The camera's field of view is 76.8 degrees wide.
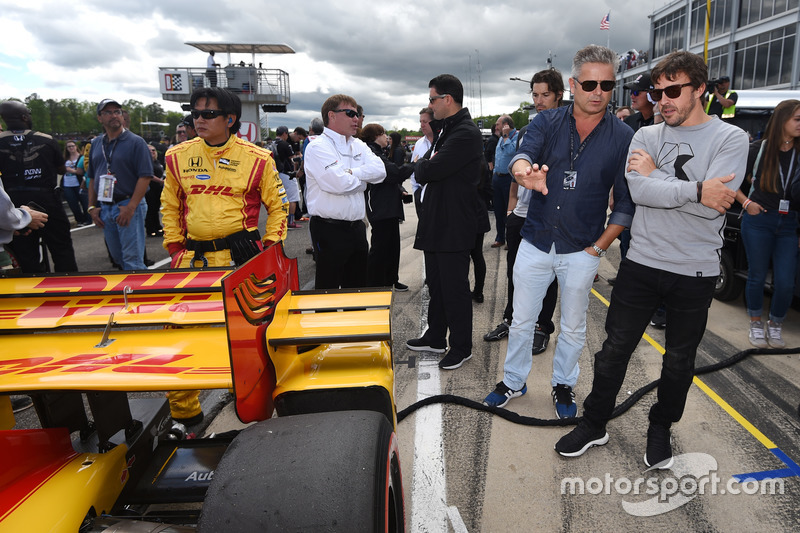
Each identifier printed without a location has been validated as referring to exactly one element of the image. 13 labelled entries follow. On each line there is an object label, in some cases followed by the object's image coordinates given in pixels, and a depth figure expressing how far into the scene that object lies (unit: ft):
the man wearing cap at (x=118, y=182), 17.31
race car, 4.27
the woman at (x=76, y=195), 37.96
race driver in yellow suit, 10.13
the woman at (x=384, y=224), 16.90
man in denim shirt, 9.25
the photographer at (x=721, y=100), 17.88
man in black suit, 12.14
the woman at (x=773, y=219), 13.26
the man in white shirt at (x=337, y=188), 13.37
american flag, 122.11
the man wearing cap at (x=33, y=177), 15.67
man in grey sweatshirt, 7.68
